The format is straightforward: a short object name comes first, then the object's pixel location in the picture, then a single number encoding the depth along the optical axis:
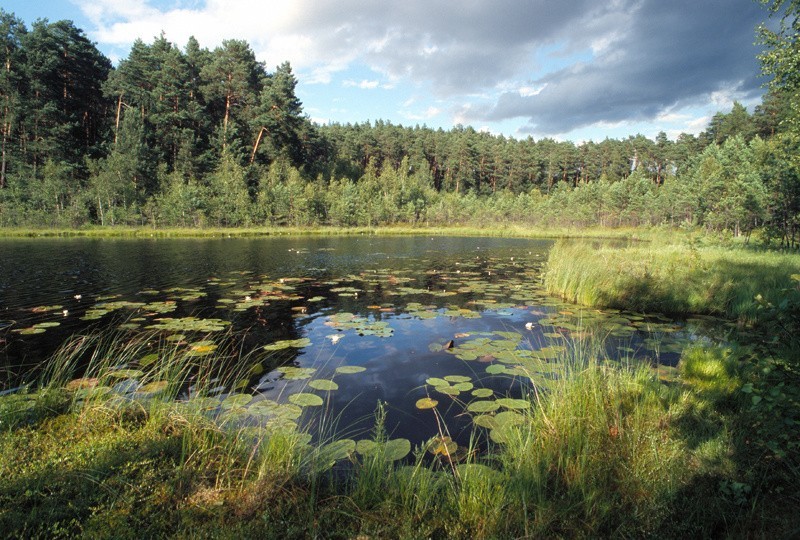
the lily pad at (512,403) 4.77
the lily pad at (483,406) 4.74
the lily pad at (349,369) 6.06
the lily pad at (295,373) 5.87
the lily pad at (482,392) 5.15
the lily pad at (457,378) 5.65
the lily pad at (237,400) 4.83
